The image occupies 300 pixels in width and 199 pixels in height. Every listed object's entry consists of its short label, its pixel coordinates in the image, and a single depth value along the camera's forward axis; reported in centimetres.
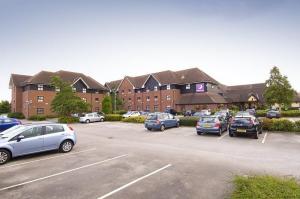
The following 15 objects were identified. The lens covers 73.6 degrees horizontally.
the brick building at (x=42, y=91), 4150
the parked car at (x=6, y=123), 1624
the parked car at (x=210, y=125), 1484
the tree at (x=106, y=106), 3902
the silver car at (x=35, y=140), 852
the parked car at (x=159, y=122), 1847
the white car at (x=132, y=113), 3584
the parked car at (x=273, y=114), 3115
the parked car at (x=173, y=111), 4502
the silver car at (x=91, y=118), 3025
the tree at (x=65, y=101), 3125
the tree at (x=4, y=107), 6122
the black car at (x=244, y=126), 1365
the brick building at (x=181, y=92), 4431
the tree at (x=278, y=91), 4266
